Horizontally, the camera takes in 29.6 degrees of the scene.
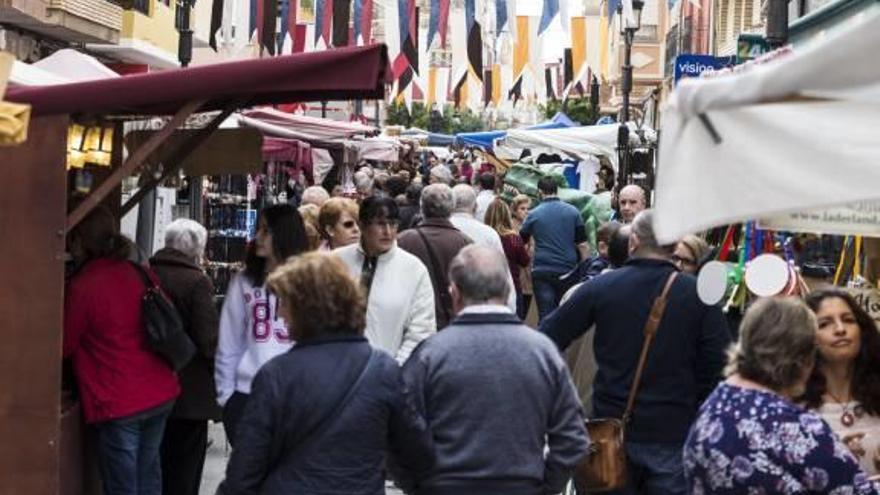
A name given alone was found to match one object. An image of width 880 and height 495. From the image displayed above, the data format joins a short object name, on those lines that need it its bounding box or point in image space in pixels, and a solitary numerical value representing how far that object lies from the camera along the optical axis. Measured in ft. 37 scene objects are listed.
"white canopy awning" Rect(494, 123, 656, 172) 83.41
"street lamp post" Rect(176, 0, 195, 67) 63.93
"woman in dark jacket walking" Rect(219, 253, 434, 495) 18.94
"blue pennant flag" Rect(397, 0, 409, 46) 81.99
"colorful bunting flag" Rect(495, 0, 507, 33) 89.20
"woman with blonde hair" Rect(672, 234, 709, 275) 30.86
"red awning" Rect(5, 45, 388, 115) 23.66
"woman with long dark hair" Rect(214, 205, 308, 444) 26.62
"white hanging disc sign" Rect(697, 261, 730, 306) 23.98
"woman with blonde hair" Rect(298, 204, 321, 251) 33.45
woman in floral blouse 15.96
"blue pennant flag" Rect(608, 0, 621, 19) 88.89
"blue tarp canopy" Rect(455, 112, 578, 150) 110.40
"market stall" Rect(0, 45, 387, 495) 24.27
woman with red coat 27.40
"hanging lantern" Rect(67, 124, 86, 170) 30.04
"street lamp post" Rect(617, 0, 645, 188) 76.43
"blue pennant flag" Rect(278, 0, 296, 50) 87.73
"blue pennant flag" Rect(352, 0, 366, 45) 83.73
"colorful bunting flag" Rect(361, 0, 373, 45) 82.94
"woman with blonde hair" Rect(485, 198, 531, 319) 51.11
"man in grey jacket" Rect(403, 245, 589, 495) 20.44
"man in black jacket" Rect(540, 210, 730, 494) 24.44
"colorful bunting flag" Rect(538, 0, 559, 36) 85.97
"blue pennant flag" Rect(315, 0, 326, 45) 86.33
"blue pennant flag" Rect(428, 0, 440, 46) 87.10
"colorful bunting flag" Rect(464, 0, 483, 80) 85.30
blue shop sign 38.55
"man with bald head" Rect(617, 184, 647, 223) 44.86
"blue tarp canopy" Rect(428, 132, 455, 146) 179.22
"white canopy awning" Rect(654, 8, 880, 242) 11.98
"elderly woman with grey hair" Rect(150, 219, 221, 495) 29.73
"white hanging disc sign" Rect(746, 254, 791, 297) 24.59
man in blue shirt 53.31
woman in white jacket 28.81
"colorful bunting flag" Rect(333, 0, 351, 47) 71.31
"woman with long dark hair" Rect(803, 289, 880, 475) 19.39
